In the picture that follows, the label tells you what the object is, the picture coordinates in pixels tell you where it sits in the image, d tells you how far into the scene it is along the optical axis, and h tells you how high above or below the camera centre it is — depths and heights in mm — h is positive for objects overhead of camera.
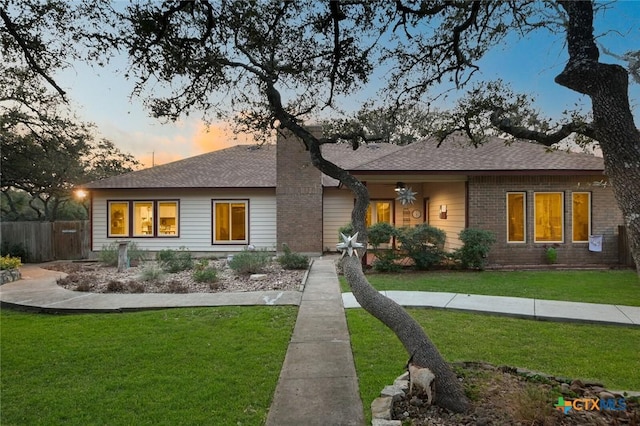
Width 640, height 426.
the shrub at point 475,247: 11070 -926
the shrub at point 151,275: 9758 -1502
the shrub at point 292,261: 11430 -1357
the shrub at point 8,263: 10200 -1272
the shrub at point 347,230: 12039 -476
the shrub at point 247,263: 10750 -1350
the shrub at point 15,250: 15039 -1335
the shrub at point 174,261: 11367 -1401
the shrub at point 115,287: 8586 -1597
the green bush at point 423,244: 11211 -843
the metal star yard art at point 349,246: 3527 -281
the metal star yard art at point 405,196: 12239 +610
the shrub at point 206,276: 9359 -1478
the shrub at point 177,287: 8494 -1615
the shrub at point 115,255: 13023 -1348
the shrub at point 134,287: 8540 -1614
